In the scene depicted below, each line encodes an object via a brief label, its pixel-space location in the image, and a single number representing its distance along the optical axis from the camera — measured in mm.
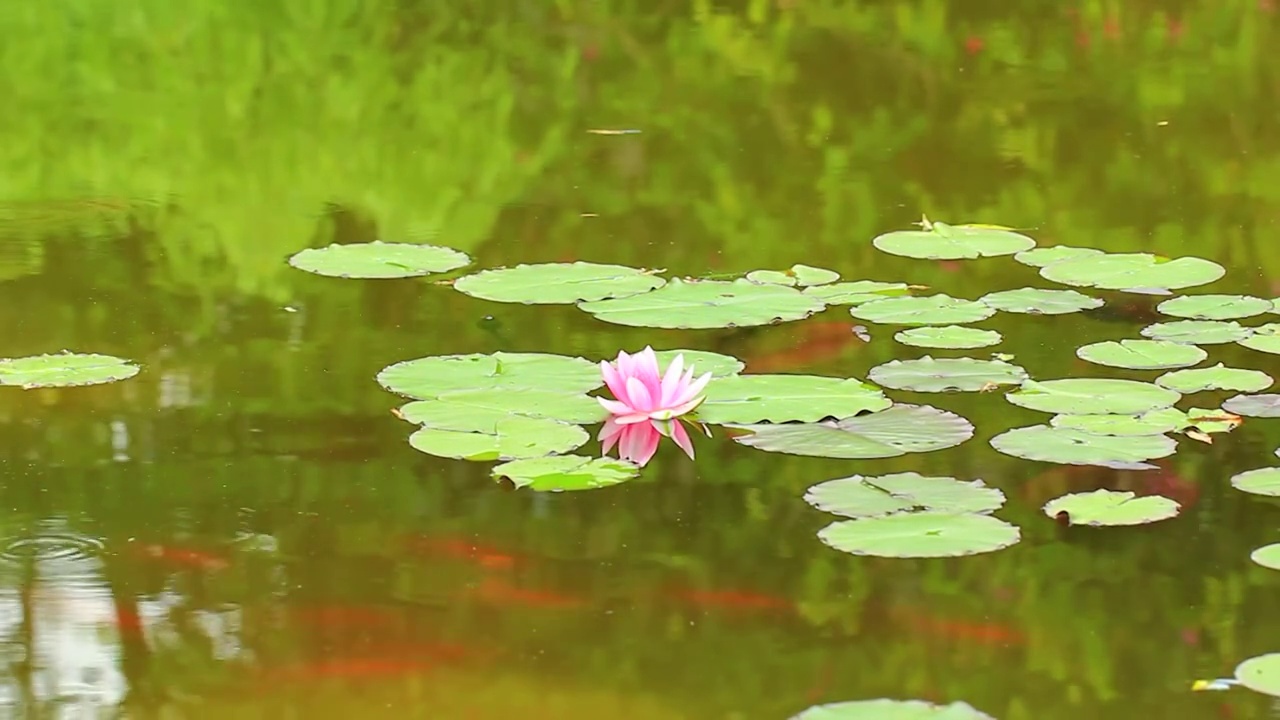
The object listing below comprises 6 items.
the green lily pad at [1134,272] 5918
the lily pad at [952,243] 6332
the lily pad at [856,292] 5793
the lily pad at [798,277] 6012
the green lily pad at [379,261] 6121
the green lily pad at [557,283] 5811
